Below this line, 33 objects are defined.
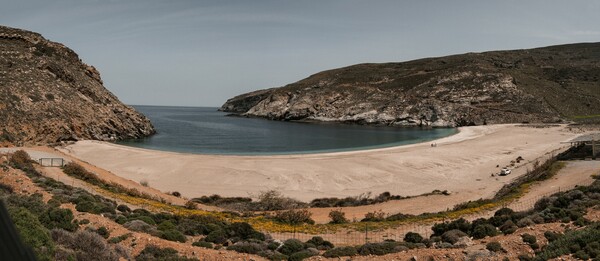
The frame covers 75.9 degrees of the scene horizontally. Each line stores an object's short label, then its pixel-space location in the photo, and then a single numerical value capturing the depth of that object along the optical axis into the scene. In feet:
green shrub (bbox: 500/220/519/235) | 48.05
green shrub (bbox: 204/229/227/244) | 47.57
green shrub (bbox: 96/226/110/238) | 42.66
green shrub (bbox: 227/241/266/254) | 43.29
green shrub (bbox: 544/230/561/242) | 42.55
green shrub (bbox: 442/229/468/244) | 48.58
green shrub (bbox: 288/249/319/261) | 41.91
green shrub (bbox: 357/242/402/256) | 43.47
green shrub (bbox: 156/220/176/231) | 50.48
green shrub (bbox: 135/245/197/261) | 37.68
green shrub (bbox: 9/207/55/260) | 29.66
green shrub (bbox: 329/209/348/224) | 68.44
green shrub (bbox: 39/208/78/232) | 41.57
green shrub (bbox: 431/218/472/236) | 54.34
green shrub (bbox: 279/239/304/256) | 45.39
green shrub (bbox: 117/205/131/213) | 60.03
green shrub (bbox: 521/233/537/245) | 42.06
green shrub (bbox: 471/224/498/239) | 49.44
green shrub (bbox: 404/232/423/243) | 51.00
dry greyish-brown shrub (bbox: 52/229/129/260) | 34.17
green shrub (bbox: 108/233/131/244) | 41.09
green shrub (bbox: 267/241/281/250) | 46.73
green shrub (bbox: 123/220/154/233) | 47.21
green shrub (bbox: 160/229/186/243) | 45.91
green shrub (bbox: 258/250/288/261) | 42.24
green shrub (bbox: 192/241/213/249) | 44.75
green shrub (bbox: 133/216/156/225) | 52.70
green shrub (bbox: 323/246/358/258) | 43.06
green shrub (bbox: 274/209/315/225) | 66.68
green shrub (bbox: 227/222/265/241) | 51.13
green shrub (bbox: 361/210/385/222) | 69.11
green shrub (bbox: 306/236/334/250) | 48.62
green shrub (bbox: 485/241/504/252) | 41.44
